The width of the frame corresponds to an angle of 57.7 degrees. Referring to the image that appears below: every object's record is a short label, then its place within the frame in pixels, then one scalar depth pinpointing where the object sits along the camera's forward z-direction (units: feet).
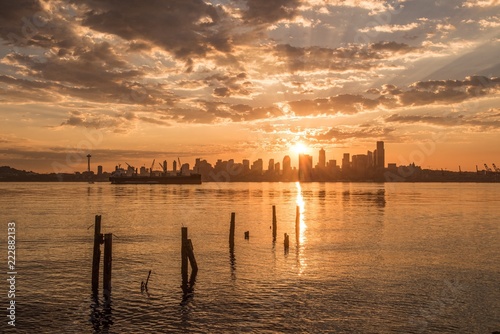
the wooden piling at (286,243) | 145.14
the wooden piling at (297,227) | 168.82
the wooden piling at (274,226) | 170.23
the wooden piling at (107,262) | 91.97
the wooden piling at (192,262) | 102.79
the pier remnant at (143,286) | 92.85
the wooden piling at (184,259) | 98.76
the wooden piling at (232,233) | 145.79
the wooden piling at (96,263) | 92.84
